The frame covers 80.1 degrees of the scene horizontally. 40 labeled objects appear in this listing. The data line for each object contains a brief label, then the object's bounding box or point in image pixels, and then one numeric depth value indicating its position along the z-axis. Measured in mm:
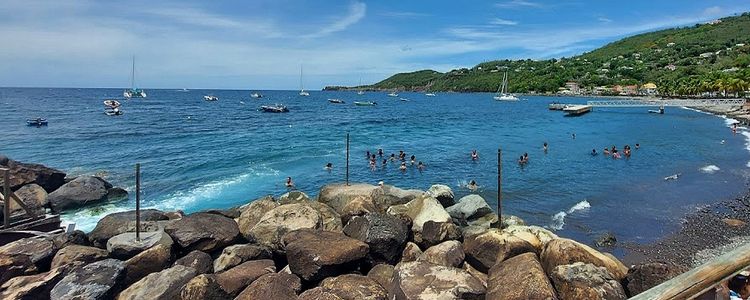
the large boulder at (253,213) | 14291
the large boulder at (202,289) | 9625
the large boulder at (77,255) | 11734
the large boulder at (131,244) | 12258
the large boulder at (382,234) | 11734
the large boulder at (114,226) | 13766
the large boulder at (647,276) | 9336
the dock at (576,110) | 87312
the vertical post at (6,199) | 14484
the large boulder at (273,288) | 9359
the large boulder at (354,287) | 9130
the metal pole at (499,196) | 14672
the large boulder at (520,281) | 8641
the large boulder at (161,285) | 9961
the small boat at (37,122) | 58156
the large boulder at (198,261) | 11656
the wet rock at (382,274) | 10531
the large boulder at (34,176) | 21078
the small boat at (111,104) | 92262
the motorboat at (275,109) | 92688
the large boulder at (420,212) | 13312
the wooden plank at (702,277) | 2572
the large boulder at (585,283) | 8695
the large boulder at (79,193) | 21047
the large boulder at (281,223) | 12875
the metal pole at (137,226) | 12729
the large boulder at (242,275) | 10281
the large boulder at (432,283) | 8805
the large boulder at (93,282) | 10008
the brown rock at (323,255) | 10320
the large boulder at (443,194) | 17906
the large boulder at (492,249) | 11156
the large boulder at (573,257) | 10414
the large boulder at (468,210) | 16188
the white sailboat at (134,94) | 156838
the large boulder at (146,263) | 11578
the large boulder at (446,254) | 11172
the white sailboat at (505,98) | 142625
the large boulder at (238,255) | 11822
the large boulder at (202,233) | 12673
